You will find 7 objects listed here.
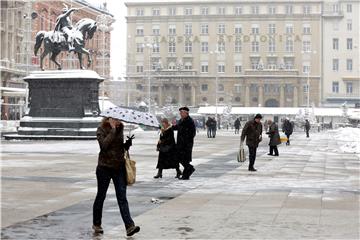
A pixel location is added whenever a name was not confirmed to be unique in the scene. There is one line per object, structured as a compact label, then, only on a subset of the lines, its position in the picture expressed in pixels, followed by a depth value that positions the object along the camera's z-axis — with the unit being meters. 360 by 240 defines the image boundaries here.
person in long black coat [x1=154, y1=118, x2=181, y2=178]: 17.50
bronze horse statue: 41.75
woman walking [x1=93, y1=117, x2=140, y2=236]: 9.27
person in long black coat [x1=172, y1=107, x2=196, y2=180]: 17.12
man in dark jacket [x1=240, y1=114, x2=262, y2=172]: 20.22
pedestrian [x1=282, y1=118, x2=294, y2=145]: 42.03
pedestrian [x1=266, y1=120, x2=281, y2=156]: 28.54
